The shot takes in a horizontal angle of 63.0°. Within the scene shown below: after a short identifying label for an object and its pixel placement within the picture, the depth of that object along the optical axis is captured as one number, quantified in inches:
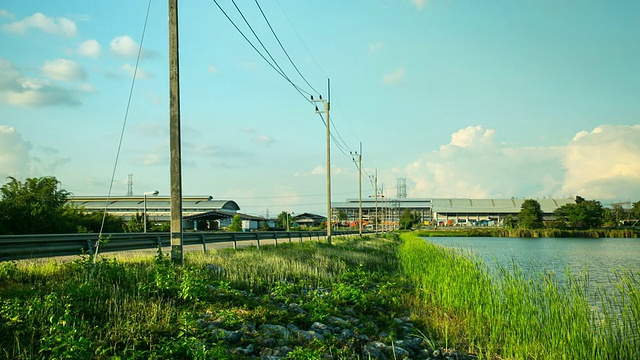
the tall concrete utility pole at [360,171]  2370.8
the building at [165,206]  4172.5
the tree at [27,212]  1588.3
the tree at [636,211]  4847.9
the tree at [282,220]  4437.0
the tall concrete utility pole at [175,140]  499.5
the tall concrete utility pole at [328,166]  1375.5
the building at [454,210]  6151.6
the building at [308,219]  6314.0
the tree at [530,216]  4434.1
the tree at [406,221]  5103.3
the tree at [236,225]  3208.7
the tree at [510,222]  5010.1
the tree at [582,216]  4333.2
